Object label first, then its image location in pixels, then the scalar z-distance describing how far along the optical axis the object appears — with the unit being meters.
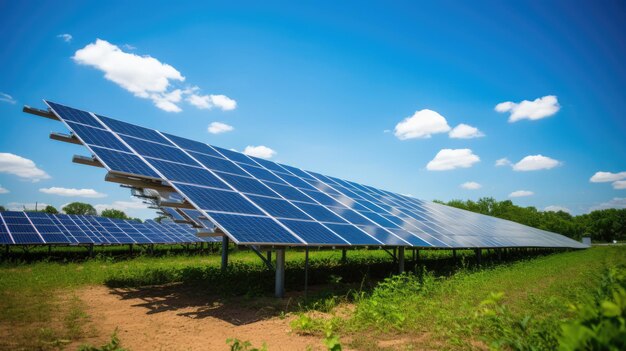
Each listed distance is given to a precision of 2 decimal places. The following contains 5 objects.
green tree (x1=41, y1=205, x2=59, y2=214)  90.52
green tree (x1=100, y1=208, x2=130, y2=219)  113.69
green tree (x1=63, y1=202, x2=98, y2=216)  129.62
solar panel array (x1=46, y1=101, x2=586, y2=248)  9.43
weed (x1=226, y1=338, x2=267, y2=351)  5.51
